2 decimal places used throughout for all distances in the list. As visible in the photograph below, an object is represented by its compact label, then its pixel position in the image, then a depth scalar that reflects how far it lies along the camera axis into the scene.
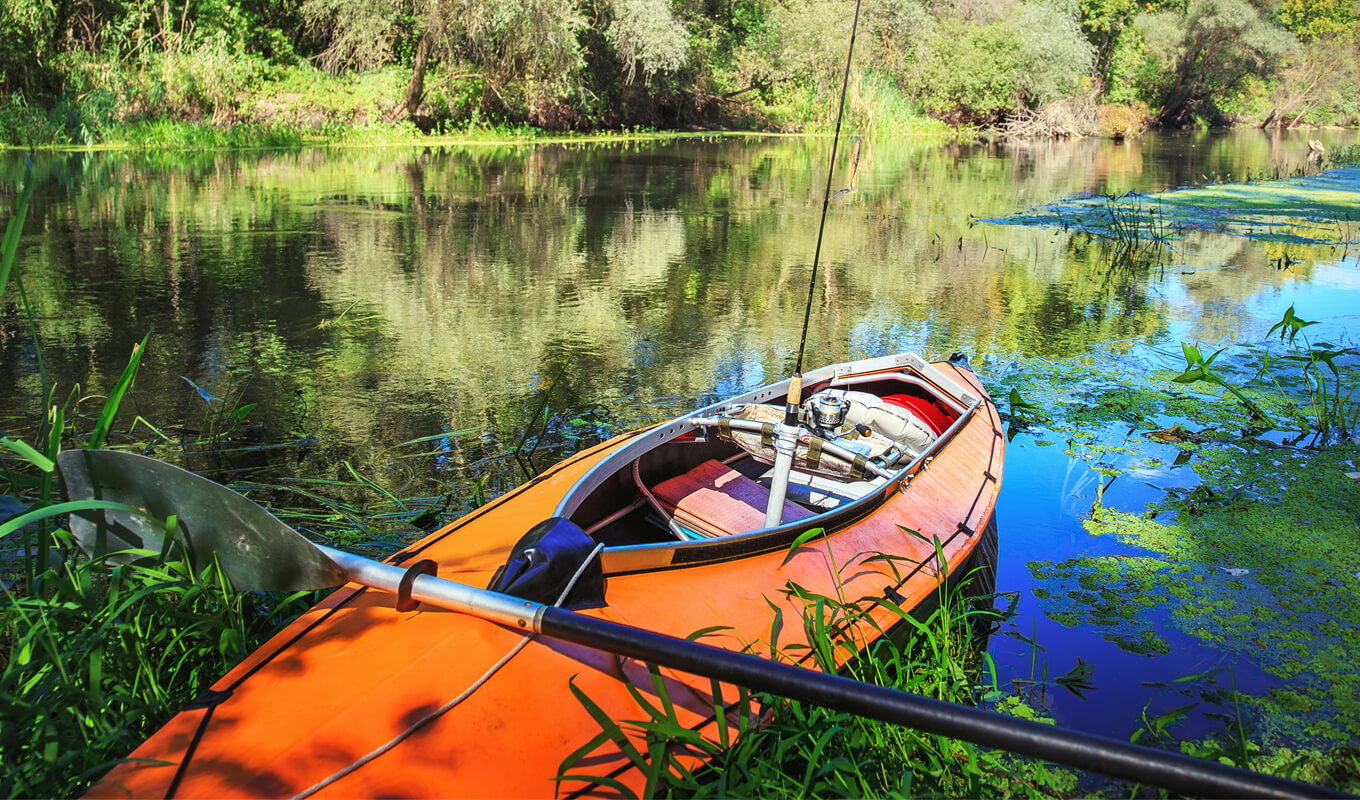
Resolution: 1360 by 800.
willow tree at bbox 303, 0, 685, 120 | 21.16
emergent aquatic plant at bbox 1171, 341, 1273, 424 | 4.93
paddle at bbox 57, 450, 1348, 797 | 1.68
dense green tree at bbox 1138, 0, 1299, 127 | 36.16
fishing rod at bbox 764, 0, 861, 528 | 3.21
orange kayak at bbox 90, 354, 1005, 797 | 2.08
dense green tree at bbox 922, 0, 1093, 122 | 31.70
